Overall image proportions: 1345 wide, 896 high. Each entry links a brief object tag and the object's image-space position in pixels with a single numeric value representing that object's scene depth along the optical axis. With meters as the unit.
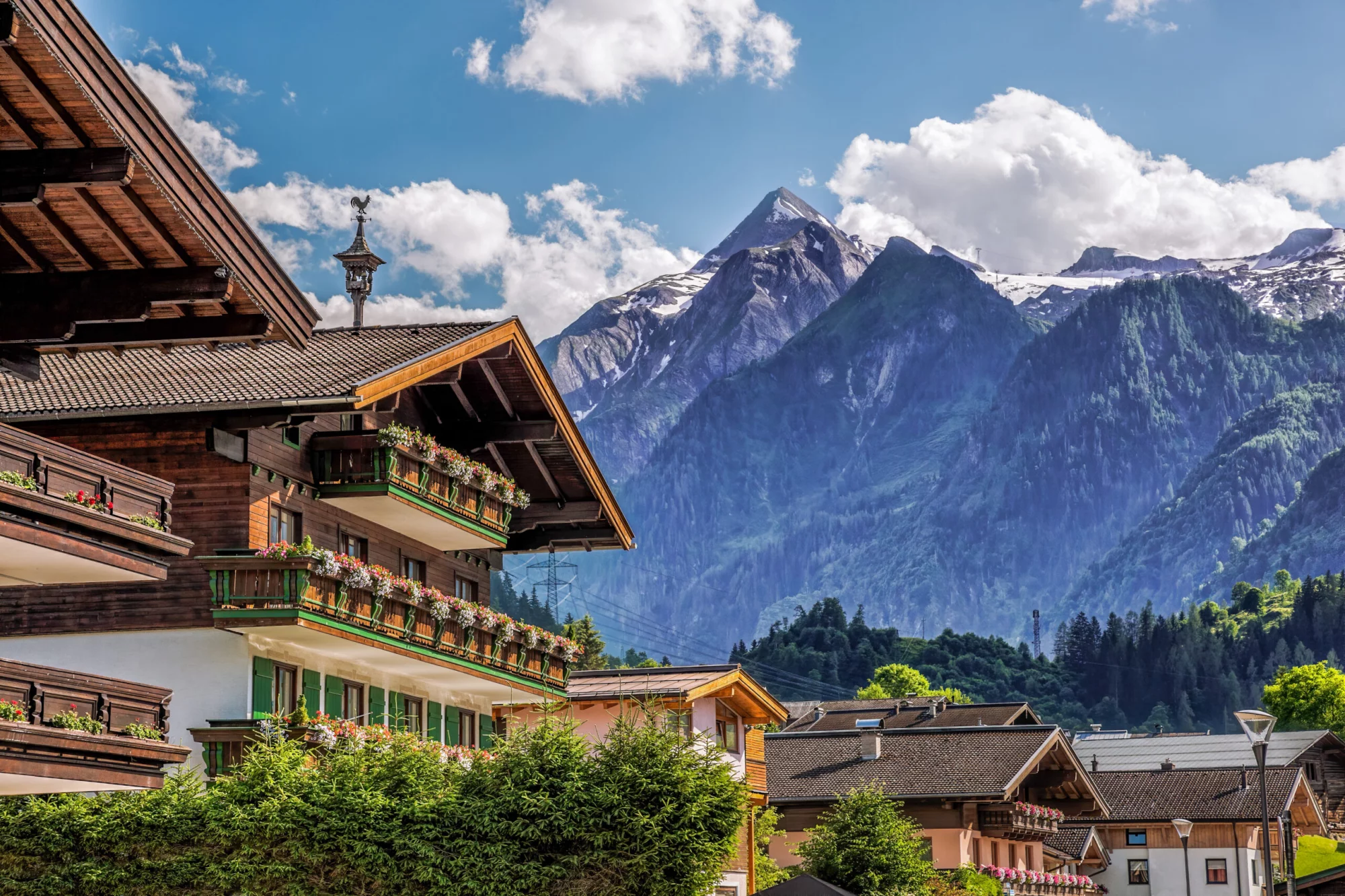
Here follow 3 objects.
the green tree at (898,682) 171.62
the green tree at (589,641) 125.44
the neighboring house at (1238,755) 98.00
